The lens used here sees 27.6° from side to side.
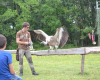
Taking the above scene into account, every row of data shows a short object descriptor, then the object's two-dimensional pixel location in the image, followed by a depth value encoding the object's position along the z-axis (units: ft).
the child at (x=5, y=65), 9.95
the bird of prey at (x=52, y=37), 26.91
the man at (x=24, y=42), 21.35
